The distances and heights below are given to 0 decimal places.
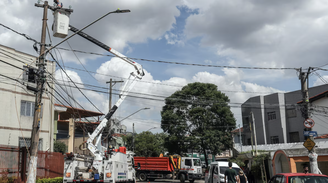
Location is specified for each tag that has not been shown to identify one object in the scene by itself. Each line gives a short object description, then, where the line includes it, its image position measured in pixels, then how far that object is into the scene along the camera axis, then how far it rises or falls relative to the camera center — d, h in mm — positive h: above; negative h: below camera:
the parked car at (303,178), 8430 -1284
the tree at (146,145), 47375 -1428
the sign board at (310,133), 16016 -11
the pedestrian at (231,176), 11344 -1584
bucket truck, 14365 -1387
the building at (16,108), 21344 +2354
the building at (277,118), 38625 +2223
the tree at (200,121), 36469 +1758
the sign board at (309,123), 16219 +536
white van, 15172 -1916
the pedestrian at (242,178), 12123 -1790
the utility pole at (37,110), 12421 +1235
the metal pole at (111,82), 33781 +6289
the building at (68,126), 32353 +1553
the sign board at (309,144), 15719 -593
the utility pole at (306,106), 15734 +1530
